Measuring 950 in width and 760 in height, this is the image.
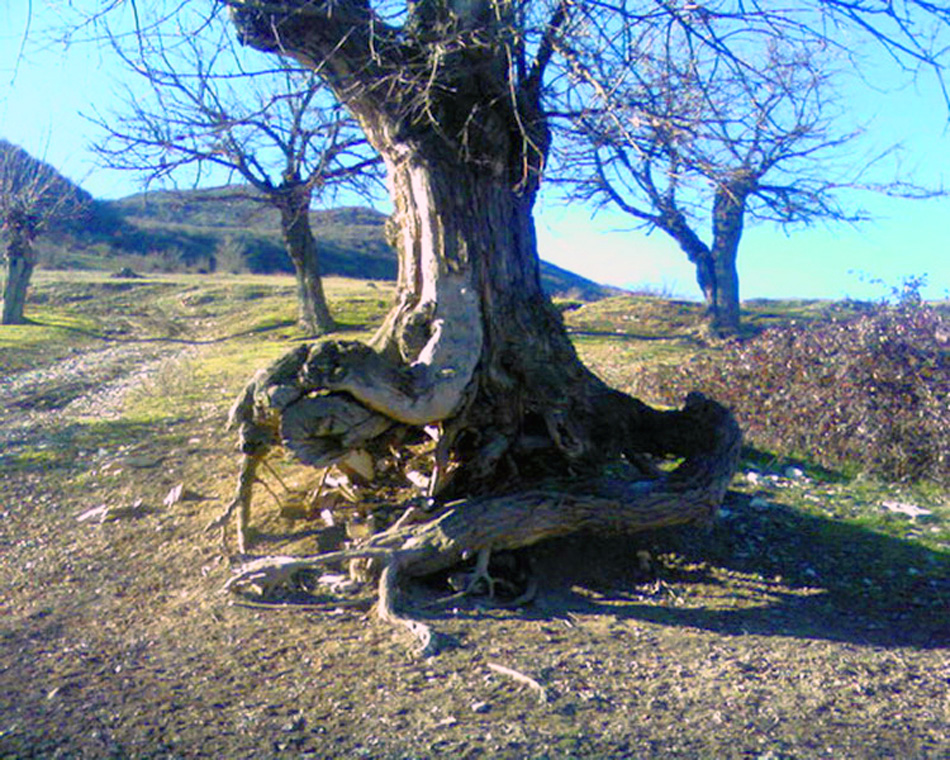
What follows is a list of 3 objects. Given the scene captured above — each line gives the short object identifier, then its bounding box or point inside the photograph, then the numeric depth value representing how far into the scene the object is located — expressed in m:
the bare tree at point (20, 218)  20.72
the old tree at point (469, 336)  4.94
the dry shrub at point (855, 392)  7.42
